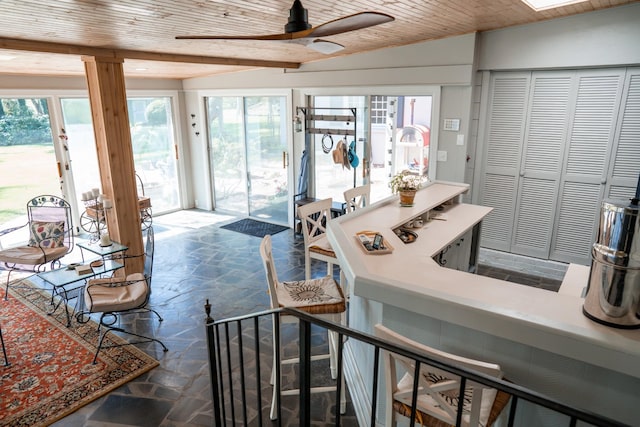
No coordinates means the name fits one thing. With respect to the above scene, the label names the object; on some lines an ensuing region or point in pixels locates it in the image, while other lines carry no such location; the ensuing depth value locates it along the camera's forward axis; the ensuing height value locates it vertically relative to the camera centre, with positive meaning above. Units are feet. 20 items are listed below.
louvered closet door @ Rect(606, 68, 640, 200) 14.19 -1.05
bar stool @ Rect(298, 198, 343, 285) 11.32 -3.45
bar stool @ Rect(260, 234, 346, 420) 8.45 -3.76
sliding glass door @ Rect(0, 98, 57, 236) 19.61 -1.88
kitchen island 5.32 -2.83
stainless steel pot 5.00 -1.77
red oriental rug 9.88 -6.52
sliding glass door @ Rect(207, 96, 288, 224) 23.34 -2.22
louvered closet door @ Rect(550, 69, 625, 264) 14.70 -1.65
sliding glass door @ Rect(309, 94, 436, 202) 19.98 -1.31
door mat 22.62 -6.03
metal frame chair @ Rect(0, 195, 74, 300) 15.31 -4.75
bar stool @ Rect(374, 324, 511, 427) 5.09 -3.76
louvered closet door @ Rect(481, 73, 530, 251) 16.44 -1.47
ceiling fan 7.23 +1.56
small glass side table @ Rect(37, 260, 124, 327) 12.65 -4.77
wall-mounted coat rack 20.13 -0.17
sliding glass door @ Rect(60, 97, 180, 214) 22.07 -1.79
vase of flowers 12.09 -1.99
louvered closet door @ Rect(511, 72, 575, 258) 15.61 -1.71
